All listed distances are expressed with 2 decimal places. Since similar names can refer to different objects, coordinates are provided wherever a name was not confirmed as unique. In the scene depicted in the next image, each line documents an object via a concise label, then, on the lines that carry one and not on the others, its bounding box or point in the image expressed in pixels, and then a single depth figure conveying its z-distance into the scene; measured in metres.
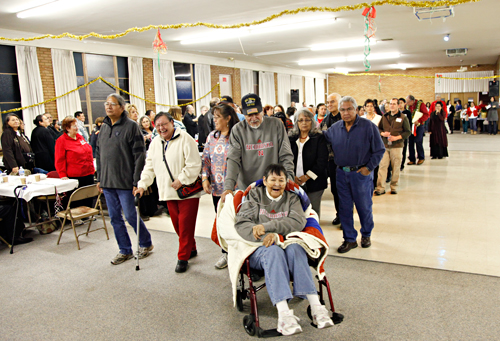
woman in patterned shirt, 3.30
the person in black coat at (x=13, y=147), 5.65
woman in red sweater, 4.73
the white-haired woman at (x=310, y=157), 3.57
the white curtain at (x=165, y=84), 11.52
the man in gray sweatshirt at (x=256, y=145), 2.99
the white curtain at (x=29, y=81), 8.20
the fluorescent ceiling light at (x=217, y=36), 9.13
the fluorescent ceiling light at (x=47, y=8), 6.15
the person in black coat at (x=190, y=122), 9.81
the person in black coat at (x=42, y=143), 6.39
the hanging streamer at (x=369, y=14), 5.57
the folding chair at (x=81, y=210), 4.17
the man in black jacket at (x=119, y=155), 3.46
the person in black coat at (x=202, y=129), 8.96
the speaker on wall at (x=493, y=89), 17.53
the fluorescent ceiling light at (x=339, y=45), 11.40
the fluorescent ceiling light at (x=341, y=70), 20.71
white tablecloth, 4.24
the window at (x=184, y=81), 12.49
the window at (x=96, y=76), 9.62
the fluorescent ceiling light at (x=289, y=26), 8.39
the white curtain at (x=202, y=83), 13.02
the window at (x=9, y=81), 8.09
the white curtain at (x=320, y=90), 22.46
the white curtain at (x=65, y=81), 8.87
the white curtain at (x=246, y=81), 15.24
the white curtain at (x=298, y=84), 19.28
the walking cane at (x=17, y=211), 4.14
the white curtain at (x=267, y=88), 16.53
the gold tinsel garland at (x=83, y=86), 8.05
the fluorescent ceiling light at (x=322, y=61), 15.55
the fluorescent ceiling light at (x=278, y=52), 12.49
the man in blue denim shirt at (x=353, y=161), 3.45
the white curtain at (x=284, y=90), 18.16
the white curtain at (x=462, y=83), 19.88
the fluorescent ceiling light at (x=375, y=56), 14.53
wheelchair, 2.27
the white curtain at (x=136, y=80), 10.71
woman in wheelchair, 2.23
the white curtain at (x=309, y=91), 20.95
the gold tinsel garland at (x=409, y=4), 4.60
